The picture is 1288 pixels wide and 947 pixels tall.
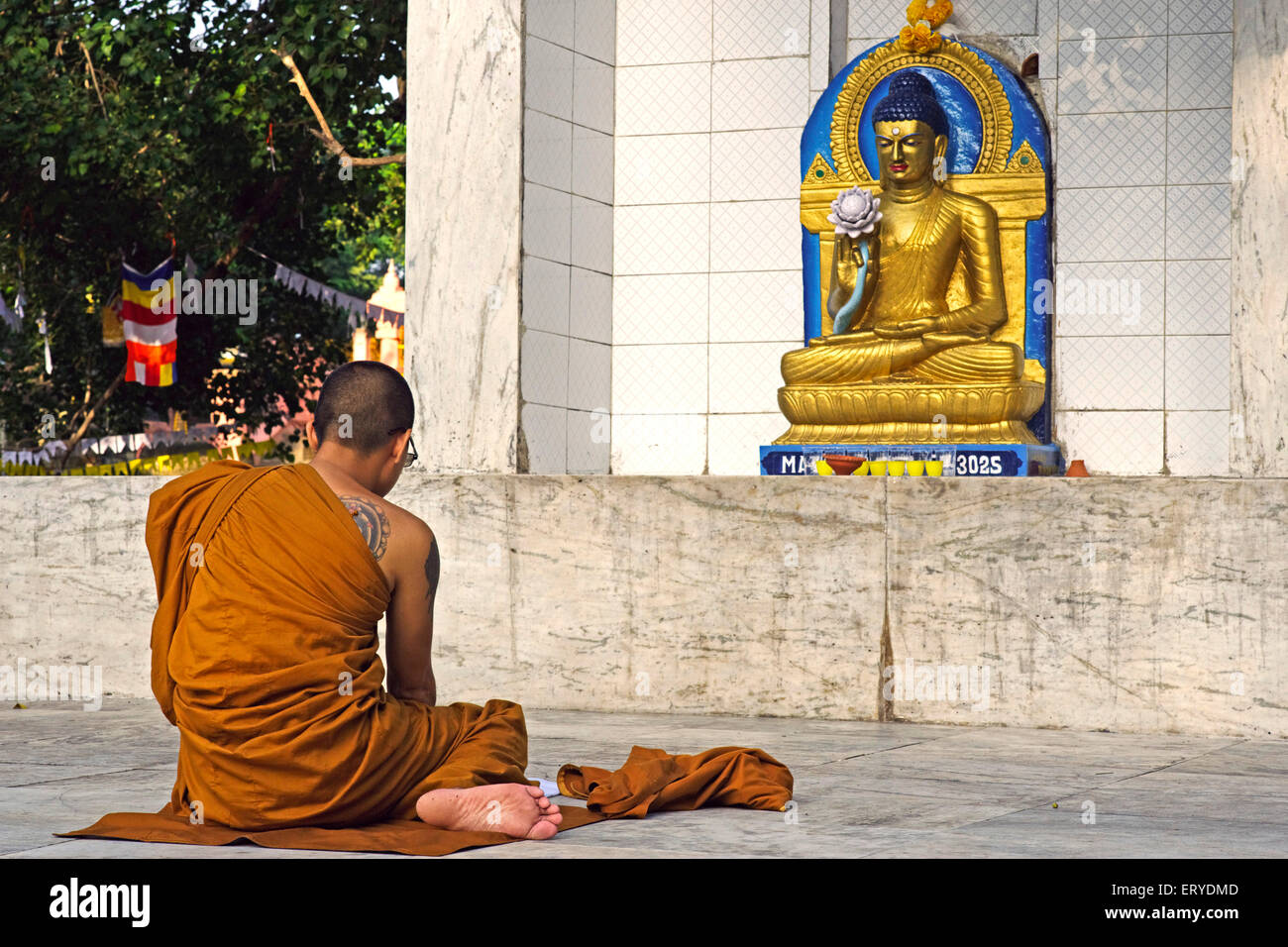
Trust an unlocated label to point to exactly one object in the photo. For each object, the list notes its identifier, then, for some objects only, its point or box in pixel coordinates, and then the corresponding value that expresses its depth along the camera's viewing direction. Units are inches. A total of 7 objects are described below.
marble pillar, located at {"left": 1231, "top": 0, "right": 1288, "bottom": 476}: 316.2
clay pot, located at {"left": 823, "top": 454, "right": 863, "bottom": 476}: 389.4
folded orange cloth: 194.7
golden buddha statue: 392.2
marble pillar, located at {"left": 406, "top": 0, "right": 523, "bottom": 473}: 363.9
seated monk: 169.9
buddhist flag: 589.9
